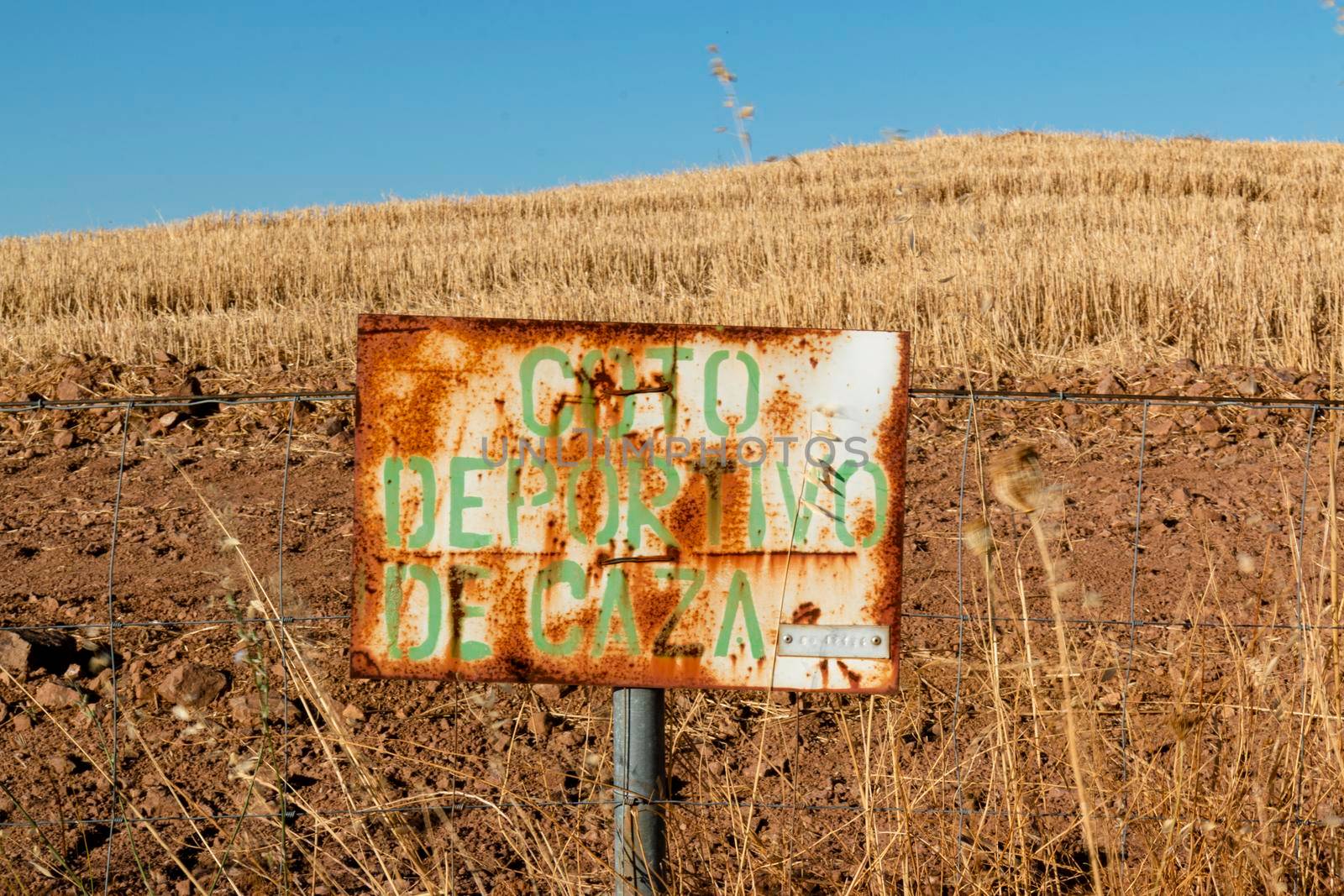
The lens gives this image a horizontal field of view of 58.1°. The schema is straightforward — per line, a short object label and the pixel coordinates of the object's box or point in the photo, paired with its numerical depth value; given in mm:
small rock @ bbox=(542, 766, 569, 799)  3021
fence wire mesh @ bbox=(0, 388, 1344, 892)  2057
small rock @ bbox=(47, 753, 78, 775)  3109
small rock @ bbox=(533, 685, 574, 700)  3541
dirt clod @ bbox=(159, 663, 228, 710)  3471
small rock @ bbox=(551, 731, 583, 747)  3283
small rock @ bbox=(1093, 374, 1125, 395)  6566
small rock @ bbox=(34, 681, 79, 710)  3418
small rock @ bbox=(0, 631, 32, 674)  3525
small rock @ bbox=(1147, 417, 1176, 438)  6023
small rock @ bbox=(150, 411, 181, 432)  6559
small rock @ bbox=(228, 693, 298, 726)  3369
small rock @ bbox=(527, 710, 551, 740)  3307
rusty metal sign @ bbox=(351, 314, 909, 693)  1730
